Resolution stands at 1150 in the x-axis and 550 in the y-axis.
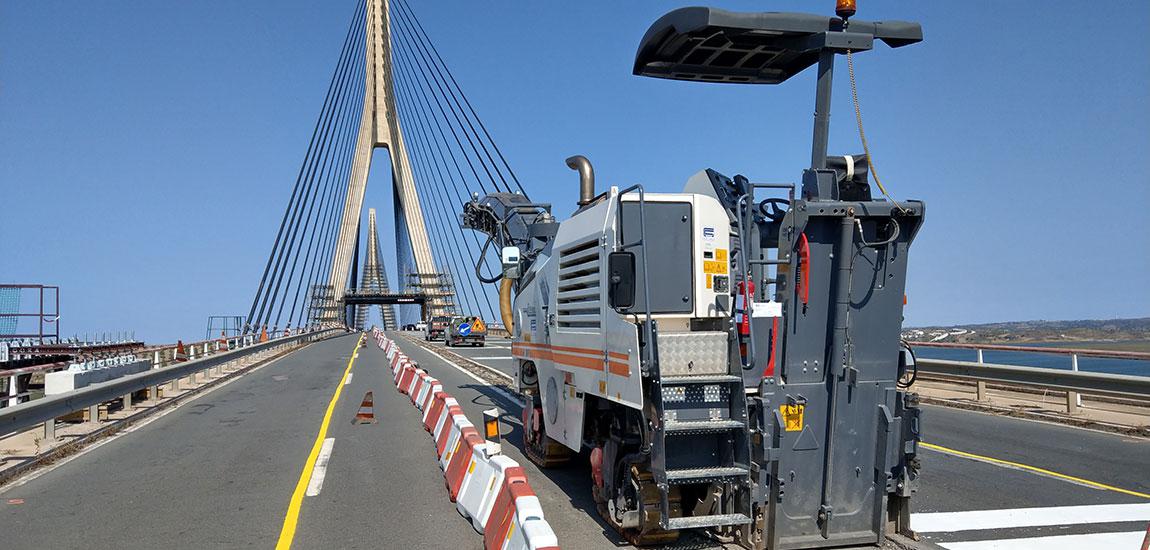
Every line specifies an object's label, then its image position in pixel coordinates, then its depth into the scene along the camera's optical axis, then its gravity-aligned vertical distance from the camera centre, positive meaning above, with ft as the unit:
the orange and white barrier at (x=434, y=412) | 41.47 -5.00
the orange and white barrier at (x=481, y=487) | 23.13 -5.00
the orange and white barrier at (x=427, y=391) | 46.12 -4.45
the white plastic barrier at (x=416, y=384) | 56.24 -4.66
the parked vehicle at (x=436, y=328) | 206.18 -3.30
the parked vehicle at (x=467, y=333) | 158.61 -3.47
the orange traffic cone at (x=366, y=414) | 47.19 -5.50
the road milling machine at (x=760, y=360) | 20.93 -1.21
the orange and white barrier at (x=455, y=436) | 30.09 -4.51
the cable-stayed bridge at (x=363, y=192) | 172.55 +29.25
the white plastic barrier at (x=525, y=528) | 15.89 -4.20
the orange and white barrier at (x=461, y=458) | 27.07 -4.84
